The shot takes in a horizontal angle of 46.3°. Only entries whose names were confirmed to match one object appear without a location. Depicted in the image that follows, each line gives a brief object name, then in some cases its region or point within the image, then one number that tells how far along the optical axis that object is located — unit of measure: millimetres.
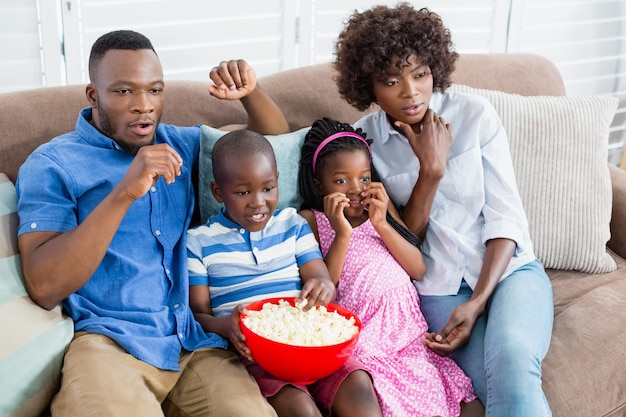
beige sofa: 1771
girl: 1708
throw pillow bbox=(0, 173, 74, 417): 1457
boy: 1735
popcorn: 1503
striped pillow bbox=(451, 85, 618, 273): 2195
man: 1498
